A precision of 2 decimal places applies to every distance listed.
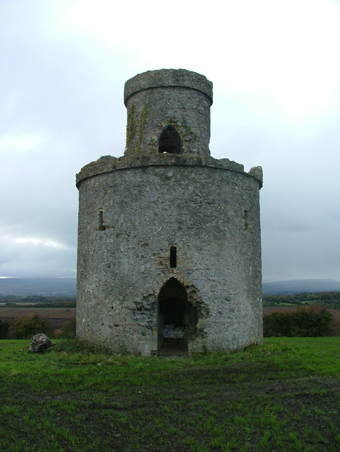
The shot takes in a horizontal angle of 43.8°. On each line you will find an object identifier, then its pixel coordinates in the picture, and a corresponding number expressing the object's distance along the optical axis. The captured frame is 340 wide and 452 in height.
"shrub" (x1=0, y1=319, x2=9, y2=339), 33.78
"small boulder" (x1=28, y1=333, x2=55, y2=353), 13.60
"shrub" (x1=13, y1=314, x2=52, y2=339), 33.81
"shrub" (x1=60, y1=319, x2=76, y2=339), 32.88
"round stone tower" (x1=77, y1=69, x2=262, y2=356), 12.40
